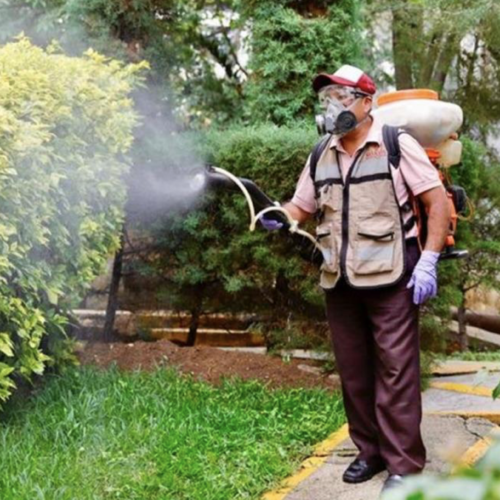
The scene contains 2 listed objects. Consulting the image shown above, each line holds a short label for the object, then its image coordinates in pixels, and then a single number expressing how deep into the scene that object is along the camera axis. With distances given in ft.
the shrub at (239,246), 16.31
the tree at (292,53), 18.42
